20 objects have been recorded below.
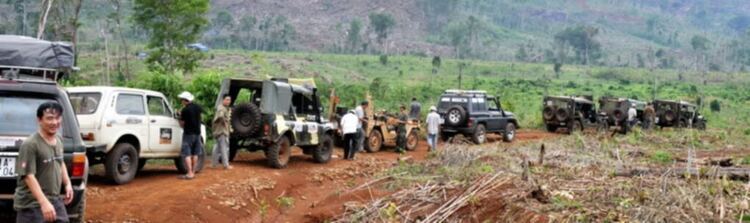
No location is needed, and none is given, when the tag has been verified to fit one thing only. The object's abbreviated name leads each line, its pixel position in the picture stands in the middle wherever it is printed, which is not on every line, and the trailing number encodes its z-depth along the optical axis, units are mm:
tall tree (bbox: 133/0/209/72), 30812
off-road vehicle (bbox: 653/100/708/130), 34875
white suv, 11336
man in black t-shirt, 12531
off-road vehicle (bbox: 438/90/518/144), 23156
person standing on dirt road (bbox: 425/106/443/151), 20672
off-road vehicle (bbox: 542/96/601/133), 29000
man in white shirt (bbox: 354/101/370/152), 19594
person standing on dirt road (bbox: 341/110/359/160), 17562
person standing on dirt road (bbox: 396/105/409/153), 21172
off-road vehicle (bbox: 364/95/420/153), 20156
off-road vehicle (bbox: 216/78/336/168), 14844
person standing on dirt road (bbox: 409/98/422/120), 23719
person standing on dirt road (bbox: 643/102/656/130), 32103
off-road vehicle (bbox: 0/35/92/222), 6840
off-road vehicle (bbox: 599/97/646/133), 30875
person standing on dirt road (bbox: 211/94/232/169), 13914
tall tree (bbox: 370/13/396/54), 105875
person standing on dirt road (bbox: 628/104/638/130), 30297
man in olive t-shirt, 5723
